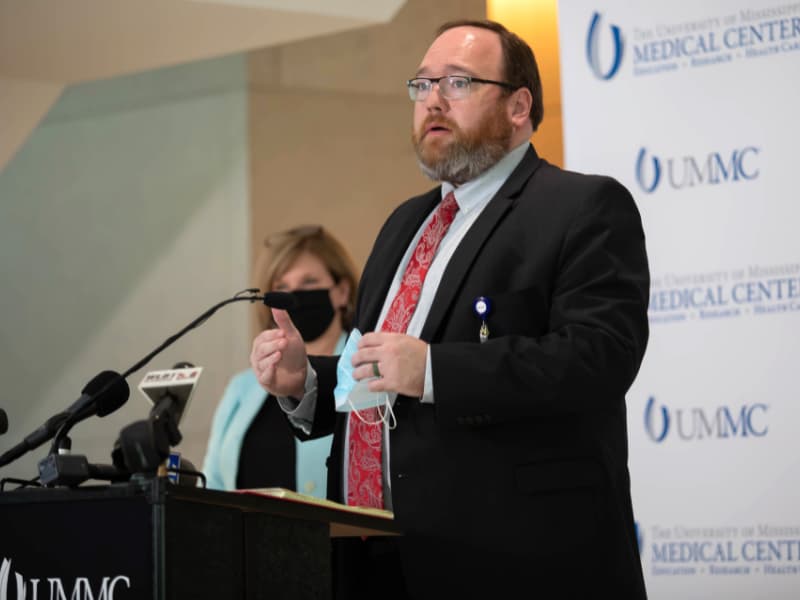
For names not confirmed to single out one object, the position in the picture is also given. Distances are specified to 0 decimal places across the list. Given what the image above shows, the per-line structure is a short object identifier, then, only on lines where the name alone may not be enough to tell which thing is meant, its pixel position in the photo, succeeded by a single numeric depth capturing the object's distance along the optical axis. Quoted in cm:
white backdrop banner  575
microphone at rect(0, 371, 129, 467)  481
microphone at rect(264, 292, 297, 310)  494
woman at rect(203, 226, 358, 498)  621
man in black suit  489
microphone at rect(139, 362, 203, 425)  472
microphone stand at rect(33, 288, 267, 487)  467
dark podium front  461
